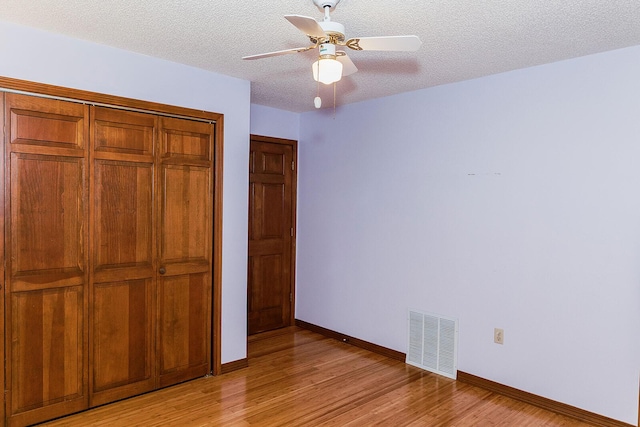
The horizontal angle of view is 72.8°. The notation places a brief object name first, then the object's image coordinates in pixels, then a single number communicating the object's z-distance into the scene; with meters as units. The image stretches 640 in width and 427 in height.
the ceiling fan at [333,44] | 1.95
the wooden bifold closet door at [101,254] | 2.65
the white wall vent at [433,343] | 3.63
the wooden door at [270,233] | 4.69
